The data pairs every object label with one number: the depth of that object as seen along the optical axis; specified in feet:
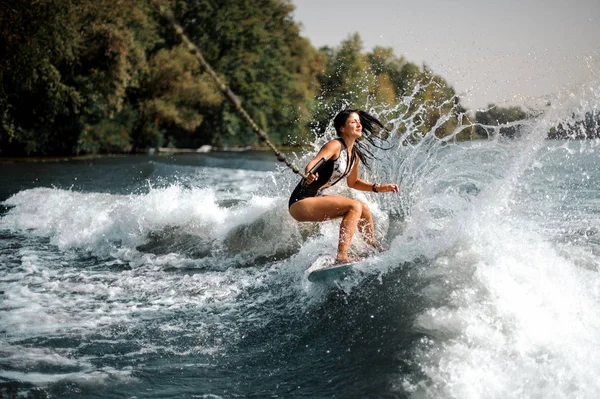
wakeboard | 19.98
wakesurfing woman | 20.45
